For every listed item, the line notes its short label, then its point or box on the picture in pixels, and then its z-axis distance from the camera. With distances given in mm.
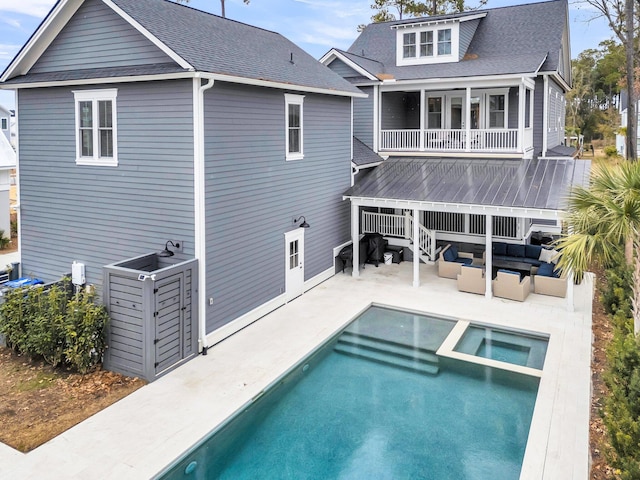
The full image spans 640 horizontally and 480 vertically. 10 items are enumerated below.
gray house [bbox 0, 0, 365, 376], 10086
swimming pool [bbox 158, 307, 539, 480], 6961
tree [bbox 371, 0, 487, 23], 33625
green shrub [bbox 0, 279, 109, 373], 9055
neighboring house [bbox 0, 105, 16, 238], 19969
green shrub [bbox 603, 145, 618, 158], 40203
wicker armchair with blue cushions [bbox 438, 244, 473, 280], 15422
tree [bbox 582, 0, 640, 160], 22594
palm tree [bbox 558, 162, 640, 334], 7891
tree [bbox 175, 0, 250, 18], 28761
